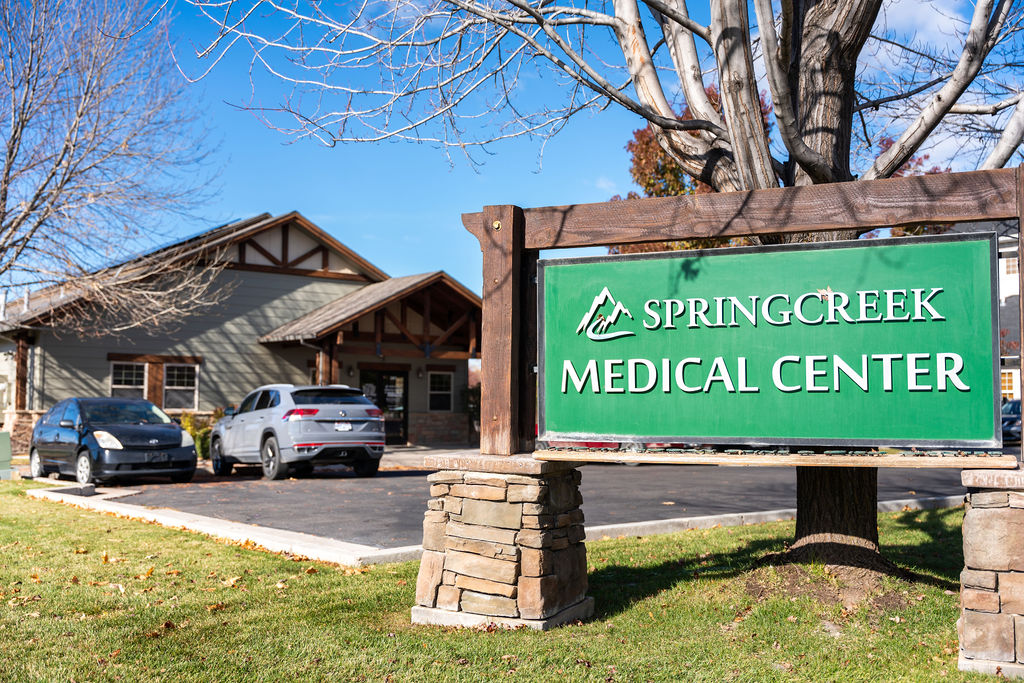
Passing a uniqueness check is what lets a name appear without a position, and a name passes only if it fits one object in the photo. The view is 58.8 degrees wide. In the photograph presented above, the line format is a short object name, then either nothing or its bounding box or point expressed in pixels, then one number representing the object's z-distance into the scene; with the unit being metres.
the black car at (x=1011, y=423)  25.86
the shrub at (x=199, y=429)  21.66
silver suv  15.94
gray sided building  23.12
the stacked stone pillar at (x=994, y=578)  4.63
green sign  5.07
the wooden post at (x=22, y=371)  22.73
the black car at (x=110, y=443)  14.93
